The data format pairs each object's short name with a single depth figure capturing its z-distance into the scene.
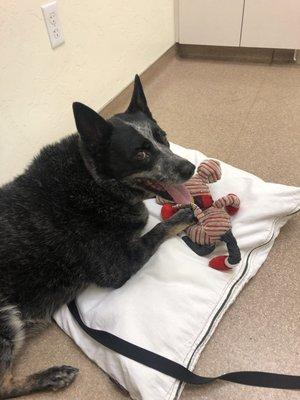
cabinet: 2.32
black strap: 1.01
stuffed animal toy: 1.23
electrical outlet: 1.54
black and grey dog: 1.08
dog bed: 1.06
